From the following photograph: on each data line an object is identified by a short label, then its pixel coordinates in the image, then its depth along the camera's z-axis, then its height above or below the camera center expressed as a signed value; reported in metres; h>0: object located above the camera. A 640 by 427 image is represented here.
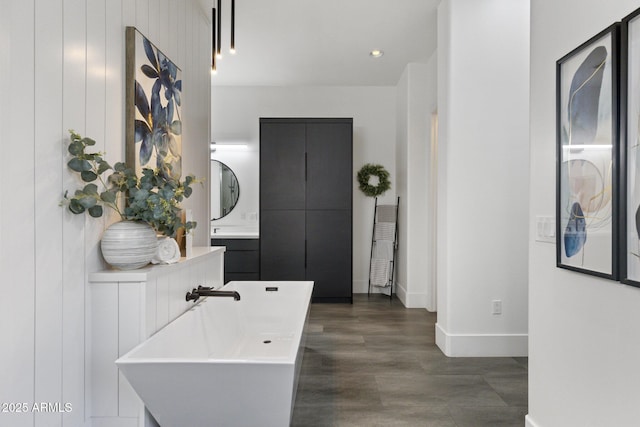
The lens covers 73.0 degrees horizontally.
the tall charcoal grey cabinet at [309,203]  5.28 +0.09
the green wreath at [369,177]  5.78 +0.41
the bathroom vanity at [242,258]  5.29 -0.58
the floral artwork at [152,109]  2.15 +0.57
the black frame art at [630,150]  1.35 +0.20
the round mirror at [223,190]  5.92 +0.28
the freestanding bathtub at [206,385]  1.58 -0.66
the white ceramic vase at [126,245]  1.87 -0.15
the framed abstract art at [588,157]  1.47 +0.20
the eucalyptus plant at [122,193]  1.67 +0.08
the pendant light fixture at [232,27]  2.83 +1.24
